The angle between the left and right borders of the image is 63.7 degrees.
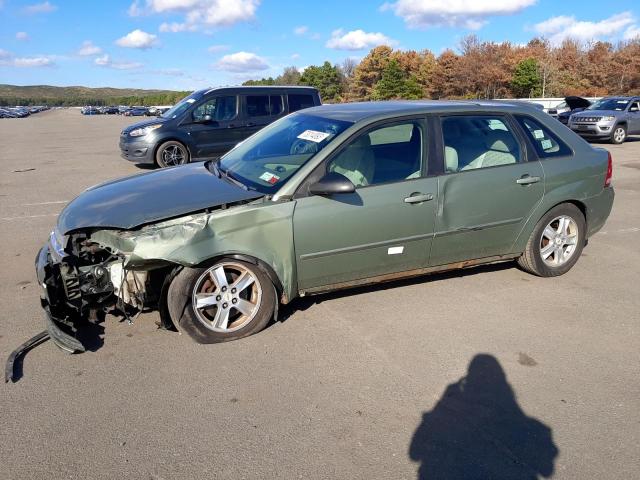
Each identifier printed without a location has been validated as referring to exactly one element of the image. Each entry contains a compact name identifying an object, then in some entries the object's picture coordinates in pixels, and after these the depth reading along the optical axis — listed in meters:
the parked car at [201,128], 11.24
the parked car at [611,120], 17.88
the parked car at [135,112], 71.31
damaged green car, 3.52
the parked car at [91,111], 85.06
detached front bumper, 3.36
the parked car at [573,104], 23.14
